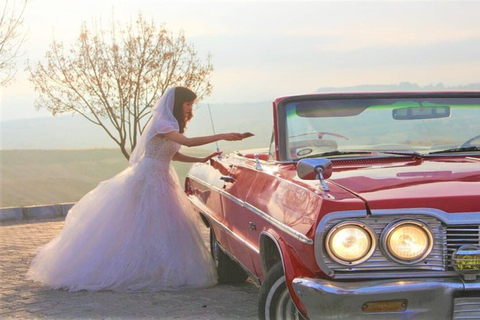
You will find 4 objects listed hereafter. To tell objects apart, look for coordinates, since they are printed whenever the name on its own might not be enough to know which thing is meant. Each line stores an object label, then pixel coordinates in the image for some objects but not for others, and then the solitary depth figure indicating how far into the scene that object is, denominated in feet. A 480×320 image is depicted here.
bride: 19.26
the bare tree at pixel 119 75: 54.24
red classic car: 10.45
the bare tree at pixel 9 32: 47.98
